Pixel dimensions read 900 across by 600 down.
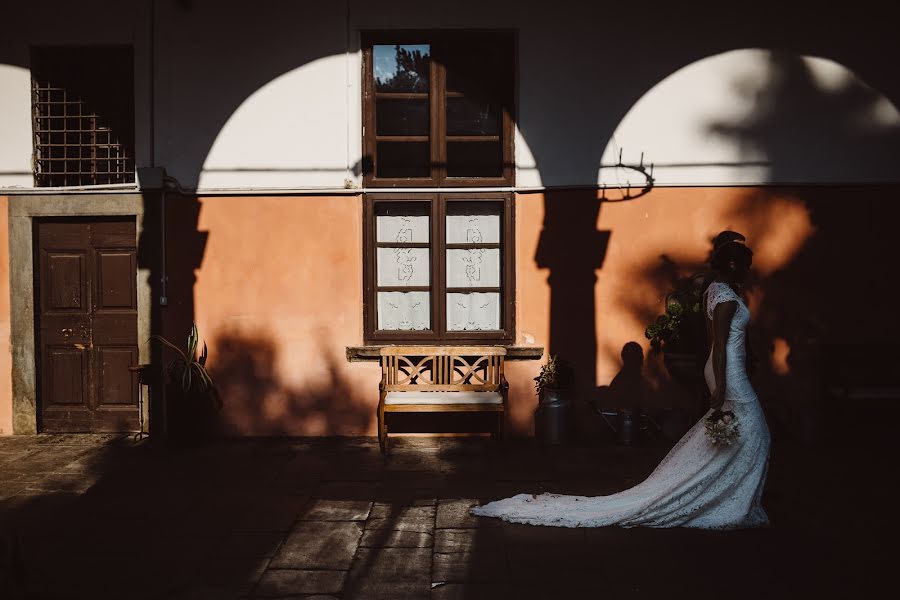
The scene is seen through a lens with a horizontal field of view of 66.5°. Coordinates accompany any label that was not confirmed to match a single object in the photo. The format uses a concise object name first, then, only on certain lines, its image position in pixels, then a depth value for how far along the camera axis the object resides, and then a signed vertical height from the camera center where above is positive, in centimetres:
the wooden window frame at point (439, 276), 644 +8
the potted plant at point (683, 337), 596 -46
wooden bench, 591 -88
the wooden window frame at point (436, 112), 644 +163
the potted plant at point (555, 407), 614 -109
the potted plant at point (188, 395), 616 -99
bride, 417 -112
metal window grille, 668 +172
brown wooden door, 668 -35
